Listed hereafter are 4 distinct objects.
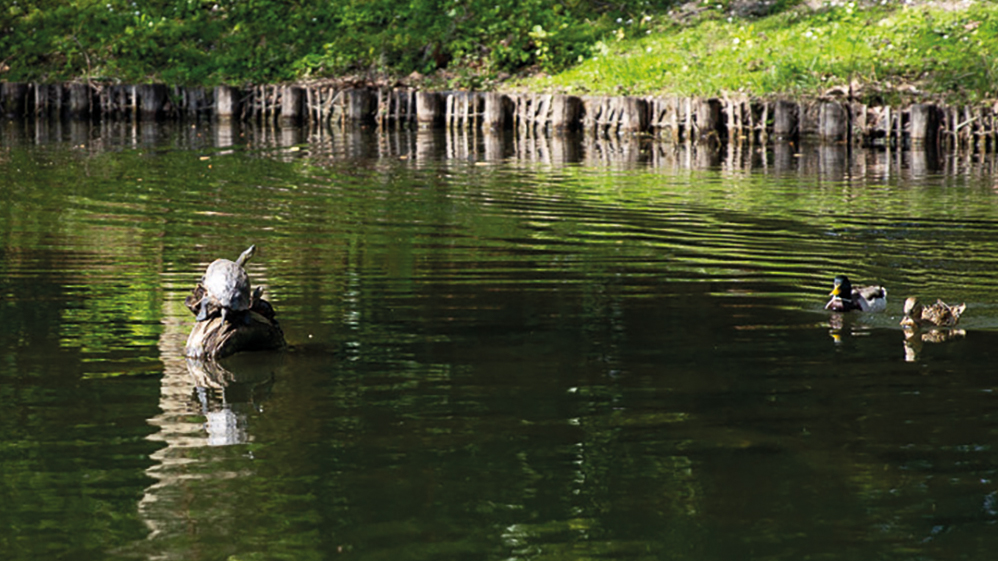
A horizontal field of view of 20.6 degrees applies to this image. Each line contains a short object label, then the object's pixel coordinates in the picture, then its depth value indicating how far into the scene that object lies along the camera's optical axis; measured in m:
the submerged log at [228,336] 17.09
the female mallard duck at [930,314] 18.60
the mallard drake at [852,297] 19.30
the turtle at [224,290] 16.41
